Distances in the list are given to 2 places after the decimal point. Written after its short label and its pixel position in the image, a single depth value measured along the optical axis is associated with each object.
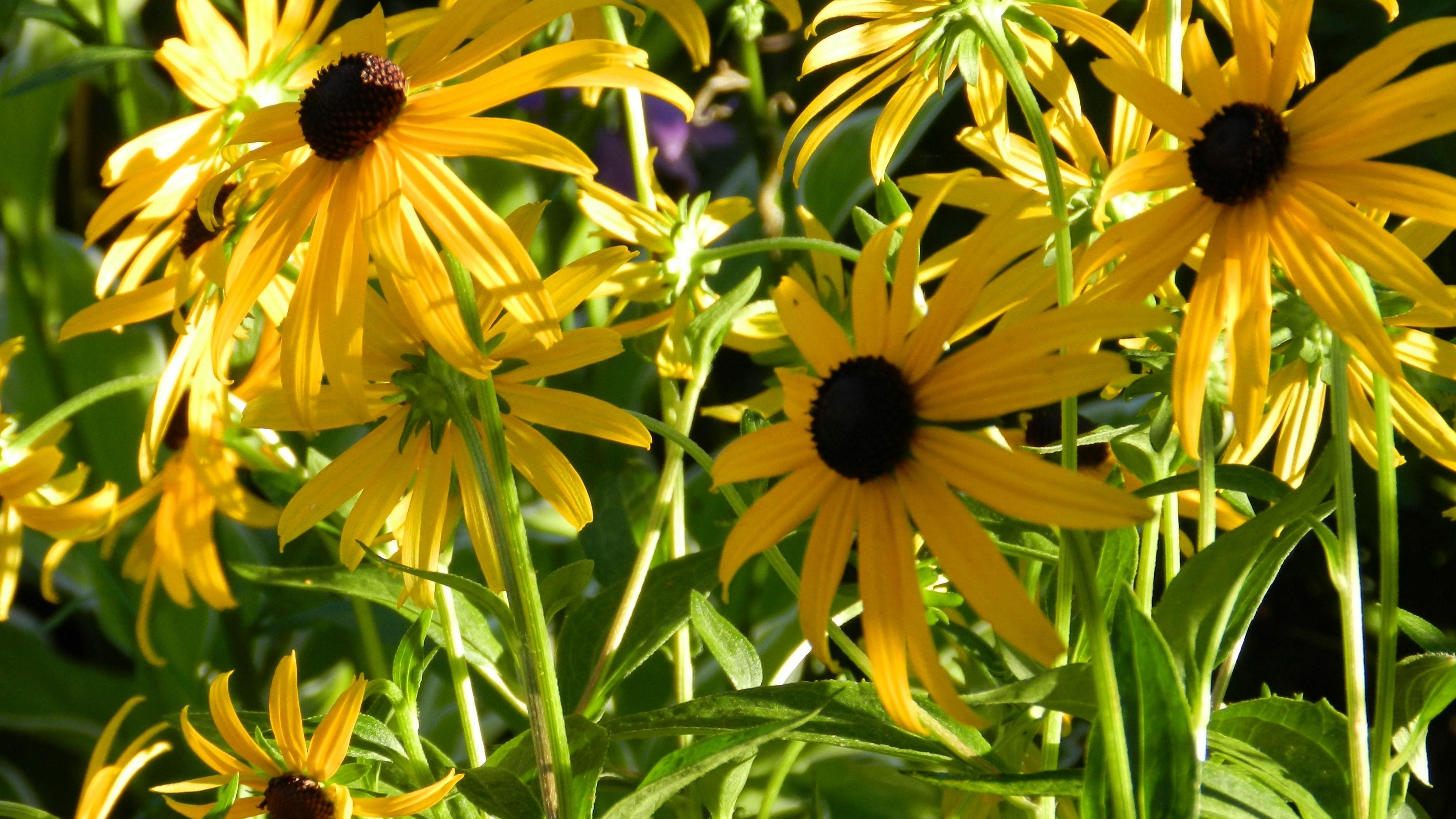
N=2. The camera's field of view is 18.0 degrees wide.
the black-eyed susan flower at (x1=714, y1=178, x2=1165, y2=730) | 0.65
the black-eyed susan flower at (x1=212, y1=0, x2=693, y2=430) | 0.69
